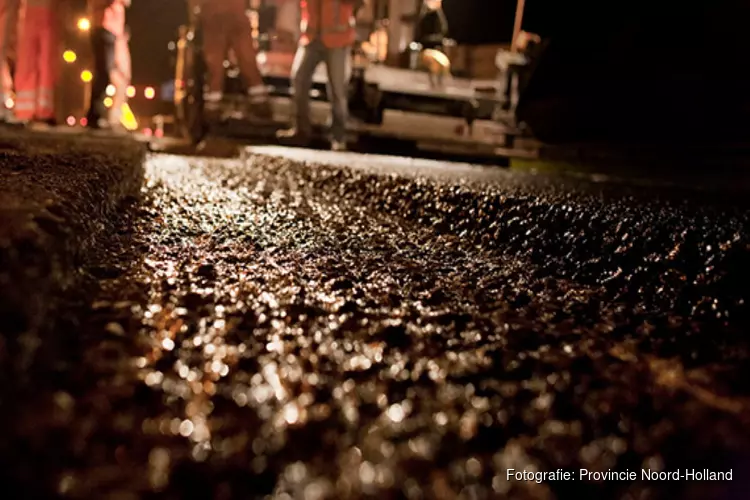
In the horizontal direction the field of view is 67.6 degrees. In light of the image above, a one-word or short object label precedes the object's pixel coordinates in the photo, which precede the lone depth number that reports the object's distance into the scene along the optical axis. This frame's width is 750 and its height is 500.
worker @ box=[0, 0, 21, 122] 3.99
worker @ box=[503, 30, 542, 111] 6.45
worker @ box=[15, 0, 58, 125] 4.65
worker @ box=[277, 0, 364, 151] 4.33
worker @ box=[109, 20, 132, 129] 6.32
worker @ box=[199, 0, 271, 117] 5.12
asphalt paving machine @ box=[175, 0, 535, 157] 4.48
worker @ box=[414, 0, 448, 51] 9.05
